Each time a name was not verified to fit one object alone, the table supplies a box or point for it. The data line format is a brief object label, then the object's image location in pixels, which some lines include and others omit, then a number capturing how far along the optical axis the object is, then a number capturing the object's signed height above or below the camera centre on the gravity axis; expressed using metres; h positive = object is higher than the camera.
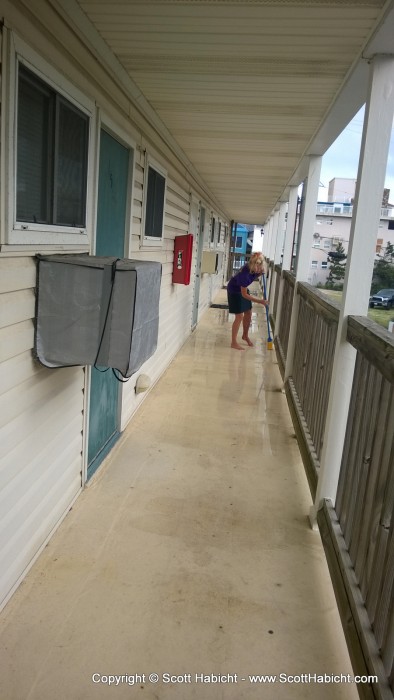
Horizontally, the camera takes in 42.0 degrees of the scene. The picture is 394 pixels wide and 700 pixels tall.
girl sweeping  7.30 -0.47
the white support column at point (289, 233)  7.18 +0.40
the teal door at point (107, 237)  3.09 +0.06
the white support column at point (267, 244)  16.59 +0.57
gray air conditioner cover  2.23 -0.28
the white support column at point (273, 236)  13.13 +0.66
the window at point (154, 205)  4.32 +0.40
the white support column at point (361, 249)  2.44 +0.09
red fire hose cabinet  5.95 -0.07
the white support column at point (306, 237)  4.74 +0.25
